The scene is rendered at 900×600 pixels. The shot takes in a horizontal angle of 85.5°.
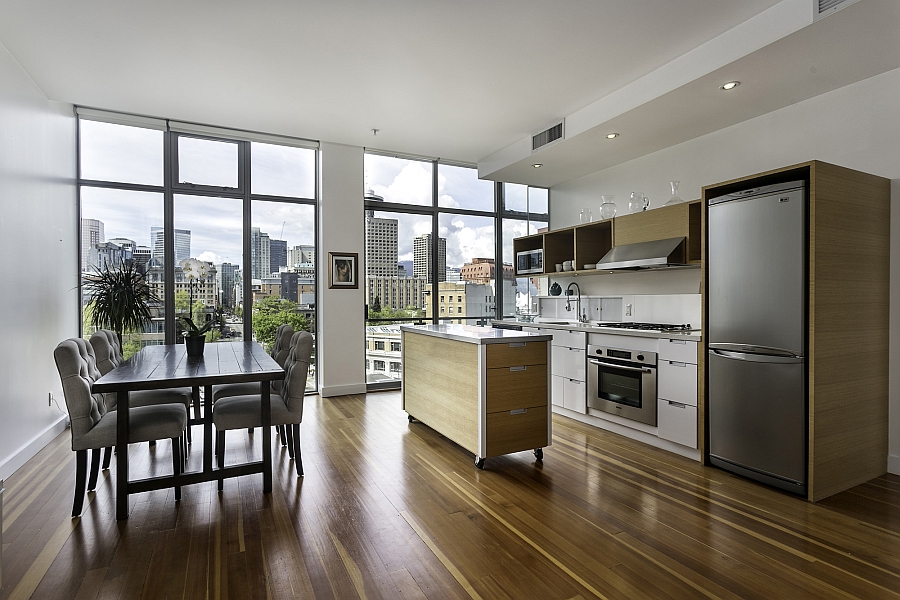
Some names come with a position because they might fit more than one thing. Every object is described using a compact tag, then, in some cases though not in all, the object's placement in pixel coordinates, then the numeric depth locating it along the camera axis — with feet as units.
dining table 8.50
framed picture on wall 19.08
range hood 13.47
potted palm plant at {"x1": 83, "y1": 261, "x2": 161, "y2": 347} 15.03
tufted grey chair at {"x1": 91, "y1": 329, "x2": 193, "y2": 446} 10.91
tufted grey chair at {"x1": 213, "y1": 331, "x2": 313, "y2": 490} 9.87
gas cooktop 14.14
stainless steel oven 13.07
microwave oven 19.60
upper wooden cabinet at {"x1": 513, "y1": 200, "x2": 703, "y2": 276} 13.47
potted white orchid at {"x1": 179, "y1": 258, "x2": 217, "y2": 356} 11.59
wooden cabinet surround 9.45
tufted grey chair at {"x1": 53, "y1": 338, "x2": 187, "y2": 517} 8.56
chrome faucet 18.60
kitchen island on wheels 11.12
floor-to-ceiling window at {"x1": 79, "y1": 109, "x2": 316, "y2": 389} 16.21
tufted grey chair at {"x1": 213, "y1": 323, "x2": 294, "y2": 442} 11.73
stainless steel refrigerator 9.61
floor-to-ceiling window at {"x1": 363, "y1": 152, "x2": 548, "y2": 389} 20.49
